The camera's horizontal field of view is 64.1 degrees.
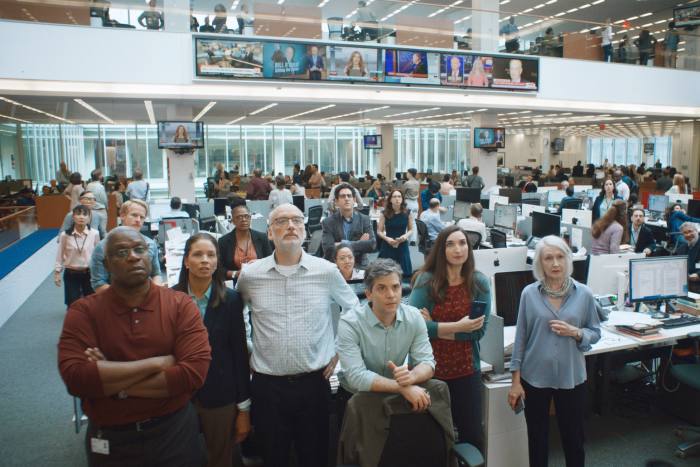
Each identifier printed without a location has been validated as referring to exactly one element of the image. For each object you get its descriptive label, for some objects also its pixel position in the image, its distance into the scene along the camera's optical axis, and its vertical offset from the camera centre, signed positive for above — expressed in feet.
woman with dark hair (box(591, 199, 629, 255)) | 22.31 -2.44
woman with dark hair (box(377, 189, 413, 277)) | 21.70 -2.31
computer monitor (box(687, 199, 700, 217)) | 33.63 -2.37
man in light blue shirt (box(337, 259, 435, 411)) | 8.79 -2.57
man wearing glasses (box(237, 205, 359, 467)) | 8.87 -2.77
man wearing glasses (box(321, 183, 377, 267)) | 18.51 -1.80
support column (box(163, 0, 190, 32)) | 37.50 +10.52
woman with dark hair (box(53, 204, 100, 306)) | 18.98 -2.60
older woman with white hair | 10.19 -3.32
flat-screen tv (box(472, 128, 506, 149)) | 56.18 +3.33
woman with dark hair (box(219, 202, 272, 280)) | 15.70 -1.98
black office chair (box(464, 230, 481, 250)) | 22.06 -2.63
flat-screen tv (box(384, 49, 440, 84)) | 42.29 +8.08
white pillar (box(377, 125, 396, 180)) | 78.14 +2.96
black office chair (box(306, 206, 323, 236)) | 34.40 -2.82
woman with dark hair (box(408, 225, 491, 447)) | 10.12 -2.67
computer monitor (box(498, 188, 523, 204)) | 40.86 -1.75
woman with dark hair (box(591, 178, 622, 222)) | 32.05 -1.79
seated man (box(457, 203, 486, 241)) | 25.61 -2.34
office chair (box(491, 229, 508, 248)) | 26.05 -3.18
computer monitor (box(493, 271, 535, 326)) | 14.30 -2.98
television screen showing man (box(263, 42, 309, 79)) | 38.78 +7.90
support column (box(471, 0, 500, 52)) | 46.50 +11.80
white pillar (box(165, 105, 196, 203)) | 44.06 +0.20
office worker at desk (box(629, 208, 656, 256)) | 25.75 -3.06
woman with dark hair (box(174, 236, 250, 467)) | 8.93 -2.99
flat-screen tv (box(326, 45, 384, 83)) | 40.40 +7.98
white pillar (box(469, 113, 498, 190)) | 57.16 +1.26
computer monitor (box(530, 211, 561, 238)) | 25.64 -2.51
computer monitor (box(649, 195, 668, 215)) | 37.95 -2.33
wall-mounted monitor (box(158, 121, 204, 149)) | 42.50 +3.09
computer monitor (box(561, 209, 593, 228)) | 29.04 -2.47
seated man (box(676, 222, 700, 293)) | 19.53 -2.82
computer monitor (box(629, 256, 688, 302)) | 15.33 -3.02
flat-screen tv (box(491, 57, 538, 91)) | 46.16 +8.15
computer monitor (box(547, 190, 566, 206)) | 42.94 -1.97
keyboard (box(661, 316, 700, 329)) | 14.73 -4.08
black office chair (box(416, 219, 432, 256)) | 27.63 -3.27
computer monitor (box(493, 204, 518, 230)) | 30.88 -2.50
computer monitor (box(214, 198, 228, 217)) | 36.40 -2.04
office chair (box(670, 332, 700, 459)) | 12.89 -6.09
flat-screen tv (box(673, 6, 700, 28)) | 51.37 +14.18
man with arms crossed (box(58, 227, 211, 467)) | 6.57 -2.20
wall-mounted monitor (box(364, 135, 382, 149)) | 70.08 +3.98
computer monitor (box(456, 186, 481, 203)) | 38.72 -1.63
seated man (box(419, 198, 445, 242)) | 27.76 -2.44
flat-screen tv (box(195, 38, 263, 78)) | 37.40 +7.87
